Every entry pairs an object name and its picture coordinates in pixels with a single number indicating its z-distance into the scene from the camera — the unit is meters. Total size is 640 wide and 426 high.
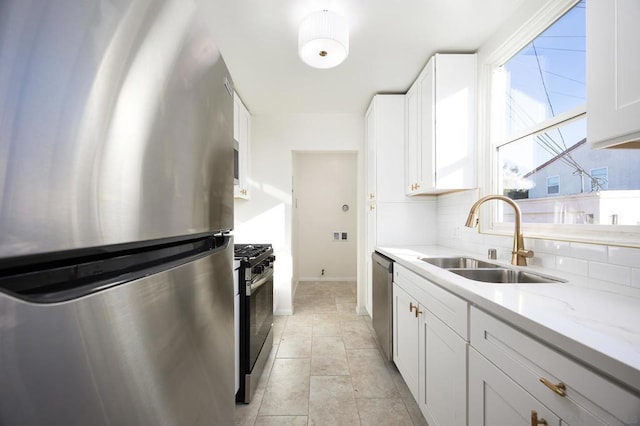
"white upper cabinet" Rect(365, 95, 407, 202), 2.78
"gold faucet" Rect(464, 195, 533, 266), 1.49
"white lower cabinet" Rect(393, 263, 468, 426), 1.12
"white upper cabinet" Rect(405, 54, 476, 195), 2.13
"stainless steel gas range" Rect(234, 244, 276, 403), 1.71
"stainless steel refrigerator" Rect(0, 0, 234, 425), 0.26
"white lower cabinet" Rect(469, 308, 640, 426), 0.57
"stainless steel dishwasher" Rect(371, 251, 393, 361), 2.11
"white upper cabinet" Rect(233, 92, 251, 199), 2.72
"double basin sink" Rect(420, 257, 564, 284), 1.32
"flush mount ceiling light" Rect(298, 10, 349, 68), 1.62
